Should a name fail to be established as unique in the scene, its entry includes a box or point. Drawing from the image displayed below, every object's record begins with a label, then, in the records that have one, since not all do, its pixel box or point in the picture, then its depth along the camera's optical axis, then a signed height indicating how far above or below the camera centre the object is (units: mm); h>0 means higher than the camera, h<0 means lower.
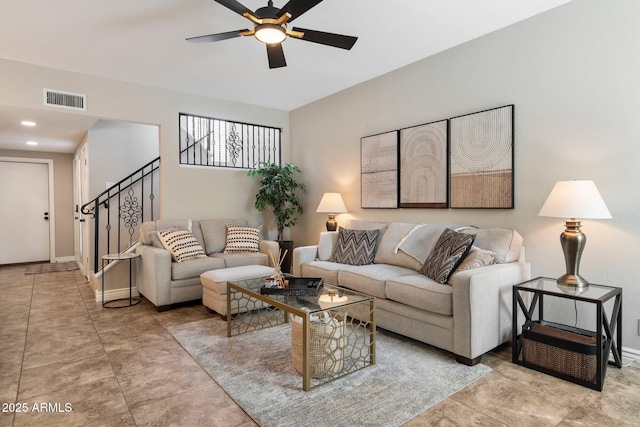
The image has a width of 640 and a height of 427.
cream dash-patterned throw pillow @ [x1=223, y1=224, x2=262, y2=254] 4590 -429
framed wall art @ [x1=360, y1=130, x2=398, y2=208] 4086 +438
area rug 1867 -1083
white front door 6680 -74
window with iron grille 5051 +980
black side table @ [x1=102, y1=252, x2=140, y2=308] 3955 -1085
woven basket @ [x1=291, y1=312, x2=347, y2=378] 2211 -881
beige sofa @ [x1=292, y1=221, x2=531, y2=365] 2396 -630
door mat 6062 -1086
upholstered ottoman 3336 -705
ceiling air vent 3877 +1200
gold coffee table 2160 -804
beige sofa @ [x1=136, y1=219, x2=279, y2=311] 3715 -619
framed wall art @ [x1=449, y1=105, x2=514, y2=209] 3082 +430
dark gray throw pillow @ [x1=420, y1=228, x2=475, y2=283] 2746 -387
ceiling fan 2248 +1249
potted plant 5176 +251
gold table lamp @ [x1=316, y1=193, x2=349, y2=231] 4578 +11
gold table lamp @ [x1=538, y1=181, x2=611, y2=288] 2316 -36
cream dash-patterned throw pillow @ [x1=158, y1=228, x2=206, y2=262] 3972 -426
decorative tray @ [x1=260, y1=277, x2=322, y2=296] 2631 -623
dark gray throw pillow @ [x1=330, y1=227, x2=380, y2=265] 3668 -430
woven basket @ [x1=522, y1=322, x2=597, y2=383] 2166 -914
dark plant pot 5110 -667
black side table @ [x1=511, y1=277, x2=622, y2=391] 2148 -866
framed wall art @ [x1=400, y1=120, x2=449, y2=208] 3574 +435
